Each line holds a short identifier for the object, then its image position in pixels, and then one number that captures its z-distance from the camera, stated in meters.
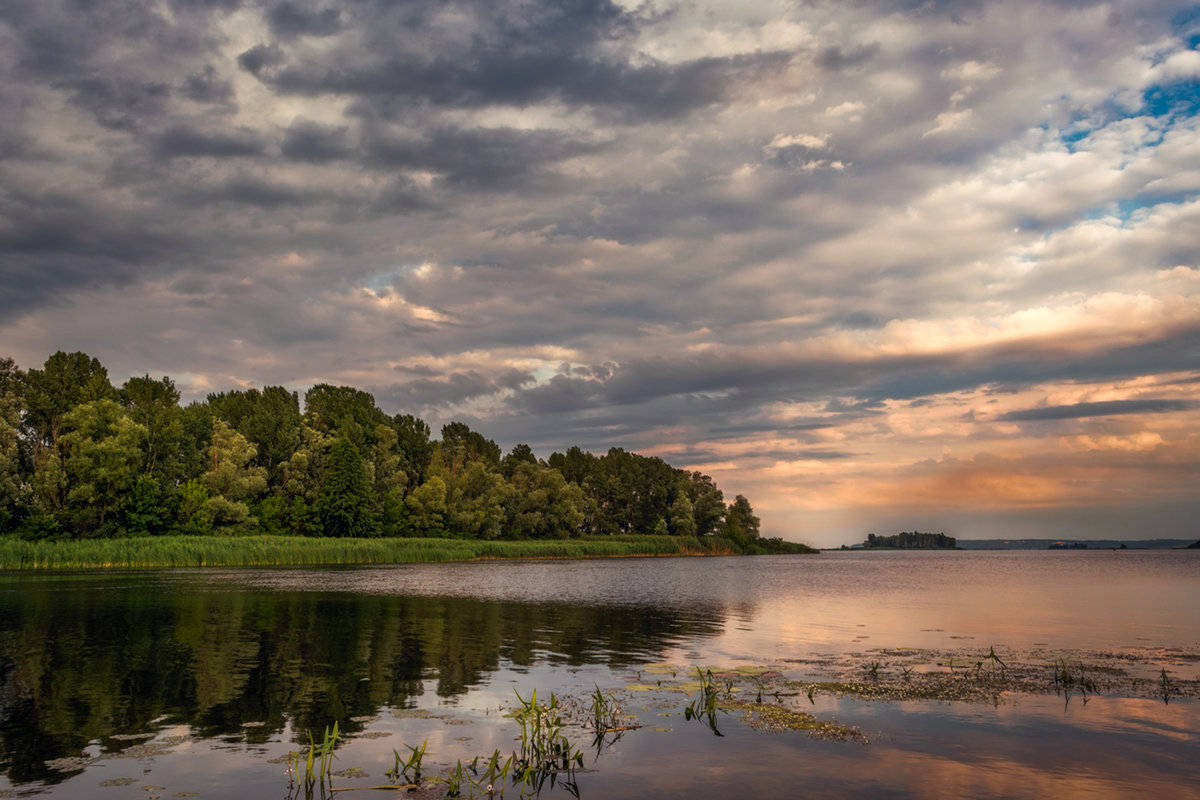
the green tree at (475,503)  140.88
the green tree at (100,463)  92.94
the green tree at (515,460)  189.80
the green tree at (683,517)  193.25
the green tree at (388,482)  136.25
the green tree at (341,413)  137.50
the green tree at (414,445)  161.50
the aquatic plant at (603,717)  16.36
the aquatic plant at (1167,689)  20.13
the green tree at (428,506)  137.25
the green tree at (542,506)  155.50
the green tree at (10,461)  87.81
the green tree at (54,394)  102.12
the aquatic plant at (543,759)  13.23
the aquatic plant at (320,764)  12.12
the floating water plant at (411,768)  12.62
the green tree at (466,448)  169.62
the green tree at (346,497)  124.38
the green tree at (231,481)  107.31
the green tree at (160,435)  106.50
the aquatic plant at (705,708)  16.99
